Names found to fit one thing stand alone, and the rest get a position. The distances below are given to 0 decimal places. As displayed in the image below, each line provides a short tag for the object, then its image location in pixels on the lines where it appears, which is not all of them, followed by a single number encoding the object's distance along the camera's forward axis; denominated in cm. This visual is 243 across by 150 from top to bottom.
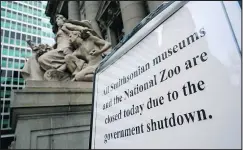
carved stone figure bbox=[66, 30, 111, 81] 508
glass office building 4816
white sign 106
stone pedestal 337
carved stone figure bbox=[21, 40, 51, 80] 466
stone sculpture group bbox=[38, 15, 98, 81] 463
